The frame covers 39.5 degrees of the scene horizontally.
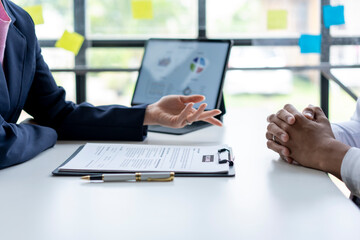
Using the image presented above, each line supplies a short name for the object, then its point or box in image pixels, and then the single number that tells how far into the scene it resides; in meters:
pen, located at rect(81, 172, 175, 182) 0.93
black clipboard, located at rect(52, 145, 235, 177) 0.97
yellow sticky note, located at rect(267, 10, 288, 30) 2.43
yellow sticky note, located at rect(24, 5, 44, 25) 2.19
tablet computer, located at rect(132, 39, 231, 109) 1.57
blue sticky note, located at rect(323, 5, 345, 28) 2.37
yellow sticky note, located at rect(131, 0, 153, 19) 2.43
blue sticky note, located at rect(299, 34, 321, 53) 2.42
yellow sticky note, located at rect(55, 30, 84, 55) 2.42
